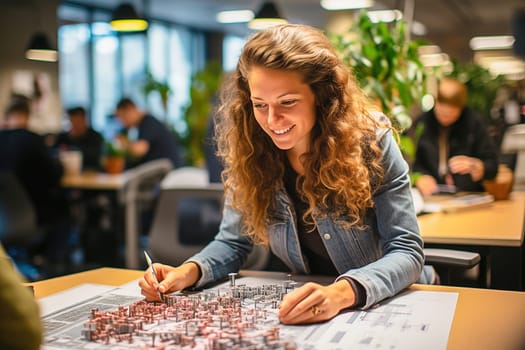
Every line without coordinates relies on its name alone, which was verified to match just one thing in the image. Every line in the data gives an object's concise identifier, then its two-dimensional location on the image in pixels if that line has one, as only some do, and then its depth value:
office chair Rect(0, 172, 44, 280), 4.27
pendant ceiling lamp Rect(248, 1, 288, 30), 6.53
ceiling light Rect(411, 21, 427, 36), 11.73
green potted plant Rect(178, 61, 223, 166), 7.95
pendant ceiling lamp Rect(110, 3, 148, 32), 5.89
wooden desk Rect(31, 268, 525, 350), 1.20
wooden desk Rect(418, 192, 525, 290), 2.31
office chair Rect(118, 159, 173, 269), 4.97
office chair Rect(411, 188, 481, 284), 1.94
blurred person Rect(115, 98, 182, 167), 6.04
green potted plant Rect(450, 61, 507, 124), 6.05
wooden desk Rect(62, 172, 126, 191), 5.22
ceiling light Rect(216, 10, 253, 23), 11.54
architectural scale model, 1.18
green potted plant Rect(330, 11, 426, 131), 2.88
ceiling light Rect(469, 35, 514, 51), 11.84
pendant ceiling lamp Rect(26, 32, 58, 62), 7.45
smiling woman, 1.58
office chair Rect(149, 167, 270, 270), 2.78
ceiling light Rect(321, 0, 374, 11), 6.61
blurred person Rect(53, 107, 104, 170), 6.94
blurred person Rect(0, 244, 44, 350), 0.89
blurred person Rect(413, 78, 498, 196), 4.02
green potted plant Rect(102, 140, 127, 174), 5.97
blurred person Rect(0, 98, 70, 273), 4.93
